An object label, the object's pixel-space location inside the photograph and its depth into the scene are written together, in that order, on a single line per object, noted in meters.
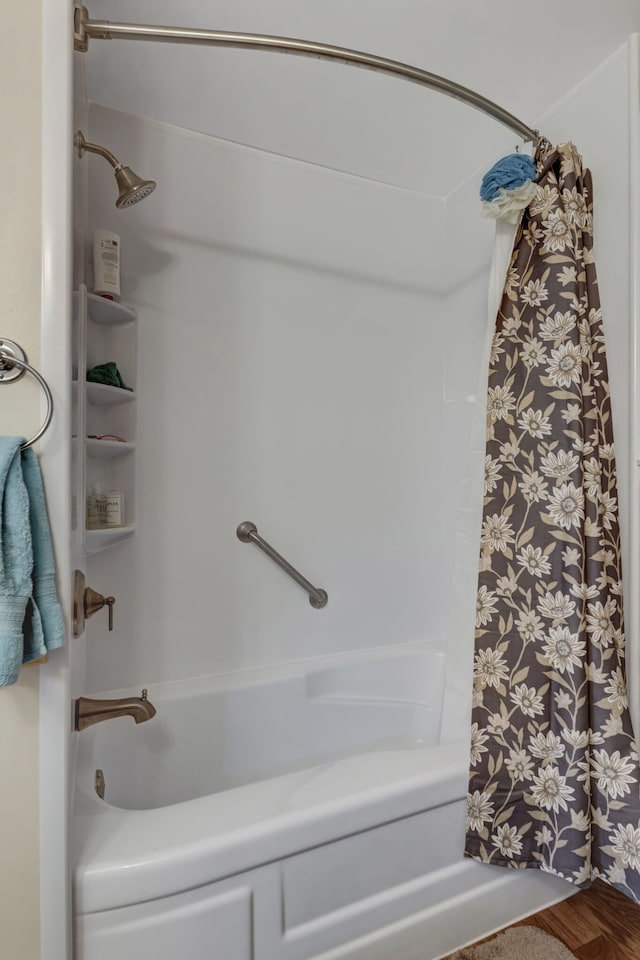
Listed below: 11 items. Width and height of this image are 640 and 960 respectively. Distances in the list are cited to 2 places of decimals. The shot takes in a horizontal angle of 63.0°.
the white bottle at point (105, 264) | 1.55
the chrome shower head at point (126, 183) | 1.23
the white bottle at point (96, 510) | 1.60
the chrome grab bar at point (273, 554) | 1.87
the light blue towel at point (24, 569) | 0.83
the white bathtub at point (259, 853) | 0.98
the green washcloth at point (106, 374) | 1.56
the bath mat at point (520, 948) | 1.28
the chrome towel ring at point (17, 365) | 0.89
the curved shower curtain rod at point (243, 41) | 1.00
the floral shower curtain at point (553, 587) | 1.28
